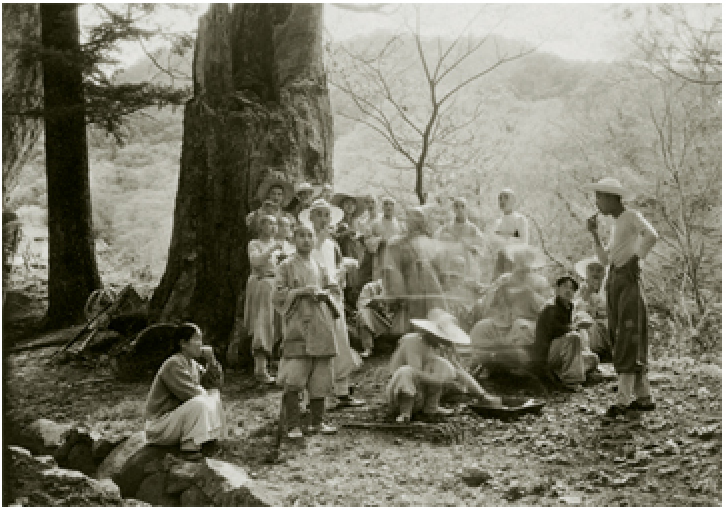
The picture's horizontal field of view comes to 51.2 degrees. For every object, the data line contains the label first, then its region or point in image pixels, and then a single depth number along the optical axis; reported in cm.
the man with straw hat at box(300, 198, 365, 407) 533
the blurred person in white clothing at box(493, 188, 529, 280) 617
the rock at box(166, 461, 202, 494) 406
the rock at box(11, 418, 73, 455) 460
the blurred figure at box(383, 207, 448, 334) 578
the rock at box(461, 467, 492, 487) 413
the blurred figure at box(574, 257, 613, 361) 582
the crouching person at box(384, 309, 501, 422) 488
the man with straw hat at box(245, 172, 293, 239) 606
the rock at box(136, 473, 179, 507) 408
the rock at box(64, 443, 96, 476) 451
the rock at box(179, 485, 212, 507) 396
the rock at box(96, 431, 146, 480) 432
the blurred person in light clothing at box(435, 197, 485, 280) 635
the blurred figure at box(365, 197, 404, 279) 671
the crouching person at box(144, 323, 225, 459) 429
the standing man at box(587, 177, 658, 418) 488
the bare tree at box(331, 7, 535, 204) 820
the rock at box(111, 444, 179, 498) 421
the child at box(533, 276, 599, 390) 558
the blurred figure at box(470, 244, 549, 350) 577
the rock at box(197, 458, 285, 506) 388
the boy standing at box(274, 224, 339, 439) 482
